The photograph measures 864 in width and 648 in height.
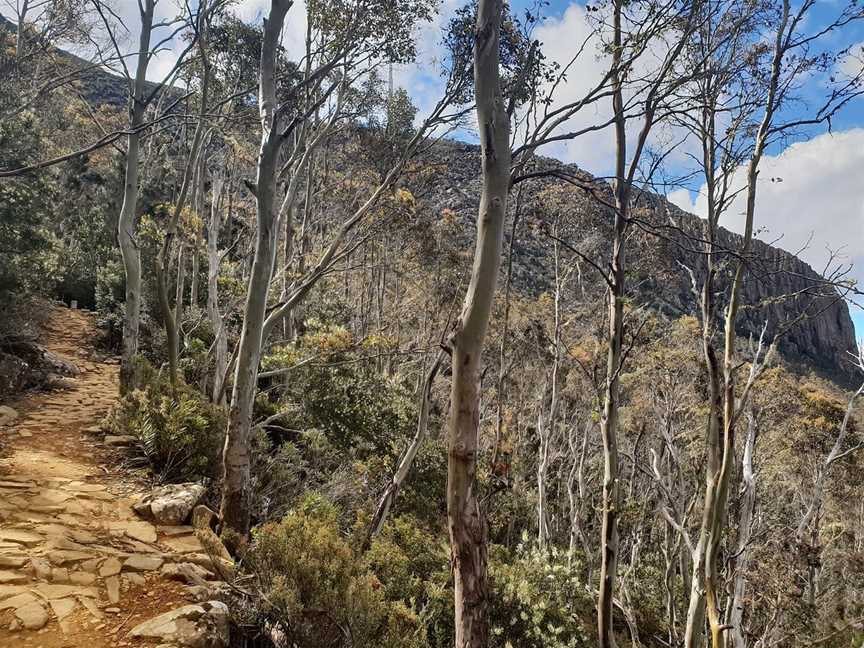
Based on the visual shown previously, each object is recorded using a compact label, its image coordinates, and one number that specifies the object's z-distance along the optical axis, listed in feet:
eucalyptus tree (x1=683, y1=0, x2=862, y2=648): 15.48
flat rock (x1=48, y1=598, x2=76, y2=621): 9.67
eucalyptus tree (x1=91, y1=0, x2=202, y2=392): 23.34
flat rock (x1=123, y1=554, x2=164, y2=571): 11.57
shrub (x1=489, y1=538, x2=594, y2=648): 21.88
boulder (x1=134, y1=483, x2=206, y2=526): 14.20
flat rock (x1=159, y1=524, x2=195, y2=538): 13.67
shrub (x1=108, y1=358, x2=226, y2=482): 17.44
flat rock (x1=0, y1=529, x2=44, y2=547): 11.58
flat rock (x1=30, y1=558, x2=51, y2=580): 10.58
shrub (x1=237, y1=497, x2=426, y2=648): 11.07
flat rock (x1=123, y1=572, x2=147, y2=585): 11.11
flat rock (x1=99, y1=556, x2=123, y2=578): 11.18
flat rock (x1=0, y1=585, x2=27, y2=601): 9.71
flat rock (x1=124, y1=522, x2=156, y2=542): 13.11
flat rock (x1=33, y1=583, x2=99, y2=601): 10.12
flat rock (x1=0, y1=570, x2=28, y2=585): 10.16
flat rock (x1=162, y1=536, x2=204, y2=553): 12.99
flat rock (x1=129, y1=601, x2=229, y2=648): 9.55
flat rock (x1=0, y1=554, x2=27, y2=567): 10.63
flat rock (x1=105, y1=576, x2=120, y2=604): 10.50
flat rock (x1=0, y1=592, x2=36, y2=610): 9.45
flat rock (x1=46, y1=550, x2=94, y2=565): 11.16
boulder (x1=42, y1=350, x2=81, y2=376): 27.14
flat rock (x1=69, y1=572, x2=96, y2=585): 10.72
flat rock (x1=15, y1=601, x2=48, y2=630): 9.18
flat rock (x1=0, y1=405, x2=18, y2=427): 19.10
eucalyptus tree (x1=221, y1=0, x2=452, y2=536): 14.60
